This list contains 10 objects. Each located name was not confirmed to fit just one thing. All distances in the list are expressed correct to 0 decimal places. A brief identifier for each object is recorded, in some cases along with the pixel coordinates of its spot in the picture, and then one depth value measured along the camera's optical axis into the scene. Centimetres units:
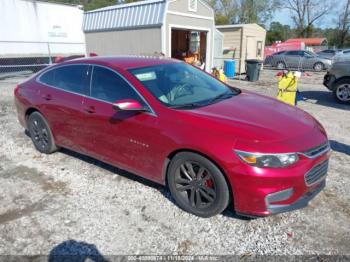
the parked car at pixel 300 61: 2070
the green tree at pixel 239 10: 4584
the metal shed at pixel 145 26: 1173
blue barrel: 1588
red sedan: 265
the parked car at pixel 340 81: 881
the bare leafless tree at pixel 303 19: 5562
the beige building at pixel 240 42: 1647
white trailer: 1252
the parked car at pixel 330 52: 2927
